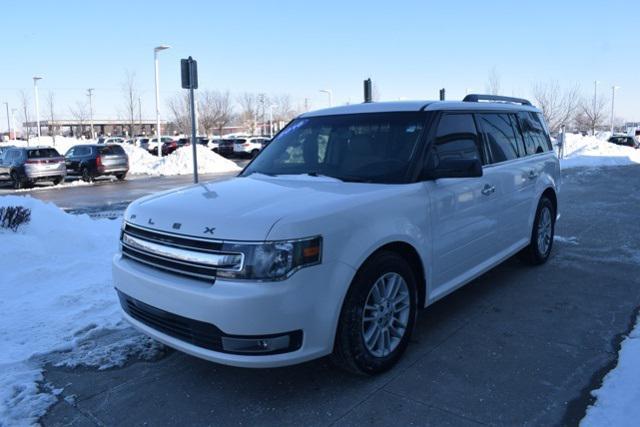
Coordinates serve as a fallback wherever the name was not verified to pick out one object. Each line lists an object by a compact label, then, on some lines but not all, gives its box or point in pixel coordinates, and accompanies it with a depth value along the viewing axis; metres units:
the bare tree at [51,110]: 62.92
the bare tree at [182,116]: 70.06
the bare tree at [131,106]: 49.53
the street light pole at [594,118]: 61.30
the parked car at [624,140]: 39.01
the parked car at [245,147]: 40.91
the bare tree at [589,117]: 62.19
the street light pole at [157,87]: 31.46
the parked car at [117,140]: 57.48
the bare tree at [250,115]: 86.44
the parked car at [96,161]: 23.22
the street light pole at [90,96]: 68.58
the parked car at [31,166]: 21.31
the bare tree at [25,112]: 65.03
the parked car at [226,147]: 42.56
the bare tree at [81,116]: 73.12
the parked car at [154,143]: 45.84
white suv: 3.09
